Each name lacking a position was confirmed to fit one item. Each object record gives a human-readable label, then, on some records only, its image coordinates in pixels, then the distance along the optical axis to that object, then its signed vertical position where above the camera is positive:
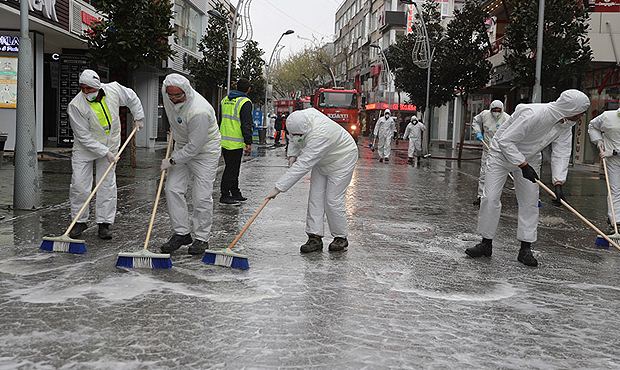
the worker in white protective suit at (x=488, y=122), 12.38 +0.21
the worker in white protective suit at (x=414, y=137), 23.84 -0.19
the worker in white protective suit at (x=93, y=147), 7.06 -0.23
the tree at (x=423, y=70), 31.33 +2.91
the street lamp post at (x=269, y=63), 42.32 +4.58
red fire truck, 34.06 +1.23
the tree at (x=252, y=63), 41.19 +3.89
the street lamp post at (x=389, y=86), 56.83 +3.84
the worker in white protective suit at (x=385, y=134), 23.73 -0.09
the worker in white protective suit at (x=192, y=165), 6.50 -0.36
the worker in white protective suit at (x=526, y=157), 6.76 -0.22
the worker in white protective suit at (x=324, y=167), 6.77 -0.37
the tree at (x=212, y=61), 31.72 +3.06
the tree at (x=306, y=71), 82.38 +7.02
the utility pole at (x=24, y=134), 8.84 -0.14
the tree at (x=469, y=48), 27.12 +3.36
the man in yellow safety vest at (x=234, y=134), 10.49 -0.10
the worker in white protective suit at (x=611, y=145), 8.91 -0.11
